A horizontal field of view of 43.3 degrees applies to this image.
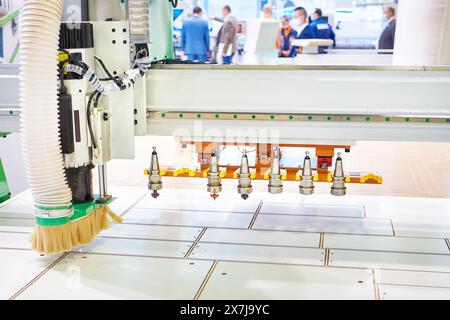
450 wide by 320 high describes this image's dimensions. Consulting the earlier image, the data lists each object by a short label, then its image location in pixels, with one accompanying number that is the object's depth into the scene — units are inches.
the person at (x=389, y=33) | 376.5
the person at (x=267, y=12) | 431.6
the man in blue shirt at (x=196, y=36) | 428.5
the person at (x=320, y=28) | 390.0
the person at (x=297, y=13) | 444.8
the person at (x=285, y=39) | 502.0
